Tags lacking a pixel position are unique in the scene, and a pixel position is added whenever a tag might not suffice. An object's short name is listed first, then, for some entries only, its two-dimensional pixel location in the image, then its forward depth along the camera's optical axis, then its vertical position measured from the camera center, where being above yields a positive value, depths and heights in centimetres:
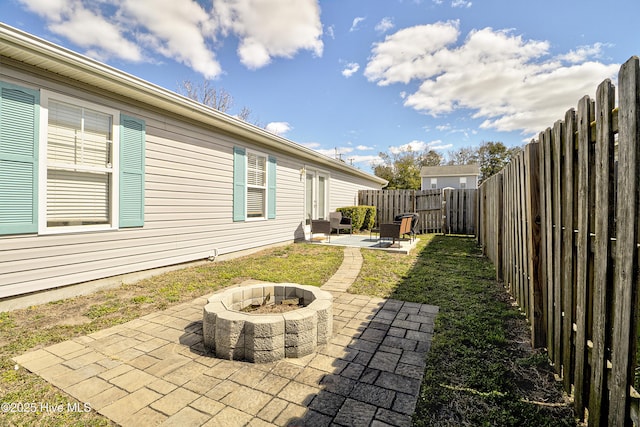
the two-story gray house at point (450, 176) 3428 +491
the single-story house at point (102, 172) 355 +68
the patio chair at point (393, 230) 795 -39
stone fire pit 246 -104
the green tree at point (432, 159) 4092 +840
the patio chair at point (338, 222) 1045 -24
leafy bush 1213 +3
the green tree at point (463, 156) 4031 +881
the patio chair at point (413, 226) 912 -32
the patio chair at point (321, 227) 931 -38
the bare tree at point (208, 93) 1836 +801
